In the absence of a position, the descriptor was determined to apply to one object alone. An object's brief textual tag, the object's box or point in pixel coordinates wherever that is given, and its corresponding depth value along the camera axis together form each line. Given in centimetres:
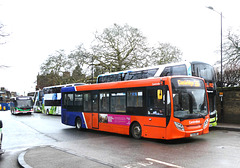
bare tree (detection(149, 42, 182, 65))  3784
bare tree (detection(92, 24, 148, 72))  3750
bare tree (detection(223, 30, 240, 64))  2769
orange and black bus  1017
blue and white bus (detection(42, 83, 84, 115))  3266
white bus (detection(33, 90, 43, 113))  4269
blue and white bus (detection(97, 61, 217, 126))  1477
